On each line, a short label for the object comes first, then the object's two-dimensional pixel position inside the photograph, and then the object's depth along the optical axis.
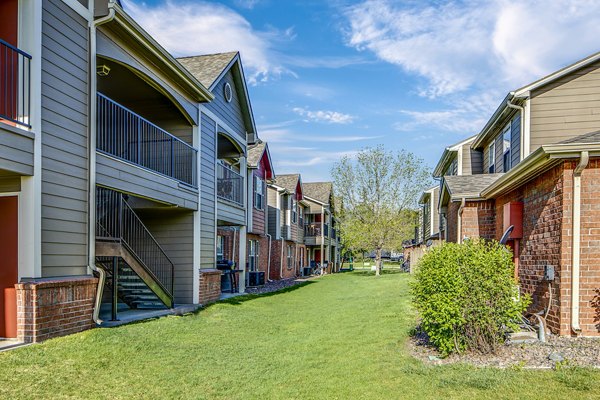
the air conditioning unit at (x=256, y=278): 22.14
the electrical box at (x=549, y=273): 7.76
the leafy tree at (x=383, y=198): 32.25
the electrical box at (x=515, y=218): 9.76
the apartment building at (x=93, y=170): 6.79
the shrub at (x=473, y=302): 6.68
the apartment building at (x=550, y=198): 7.37
